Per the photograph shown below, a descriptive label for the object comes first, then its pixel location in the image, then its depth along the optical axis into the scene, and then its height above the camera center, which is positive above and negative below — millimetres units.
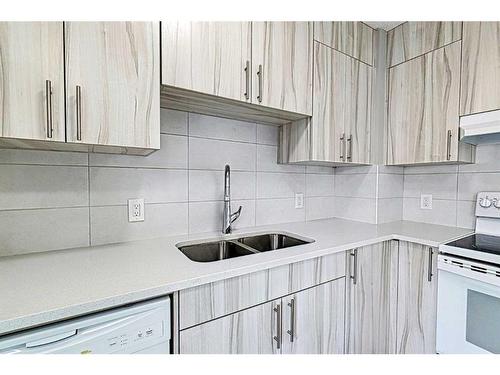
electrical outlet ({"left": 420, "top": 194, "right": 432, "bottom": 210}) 2027 -172
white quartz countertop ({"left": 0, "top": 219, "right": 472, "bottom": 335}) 705 -341
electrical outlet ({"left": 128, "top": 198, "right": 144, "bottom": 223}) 1370 -175
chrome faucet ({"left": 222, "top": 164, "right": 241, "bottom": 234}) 1548 -170
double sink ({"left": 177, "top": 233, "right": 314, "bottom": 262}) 1416 -398
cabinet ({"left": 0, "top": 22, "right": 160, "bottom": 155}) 842 +323
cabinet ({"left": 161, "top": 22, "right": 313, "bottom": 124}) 1146 +536
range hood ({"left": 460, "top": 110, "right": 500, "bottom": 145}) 1399 +295
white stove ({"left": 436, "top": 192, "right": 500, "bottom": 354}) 1227 -590
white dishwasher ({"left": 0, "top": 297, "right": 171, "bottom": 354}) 676 -445
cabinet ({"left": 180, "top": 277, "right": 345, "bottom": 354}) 969 -635
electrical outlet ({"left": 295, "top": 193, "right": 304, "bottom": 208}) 2018 -170
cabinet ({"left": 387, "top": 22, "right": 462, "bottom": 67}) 1653 +957
